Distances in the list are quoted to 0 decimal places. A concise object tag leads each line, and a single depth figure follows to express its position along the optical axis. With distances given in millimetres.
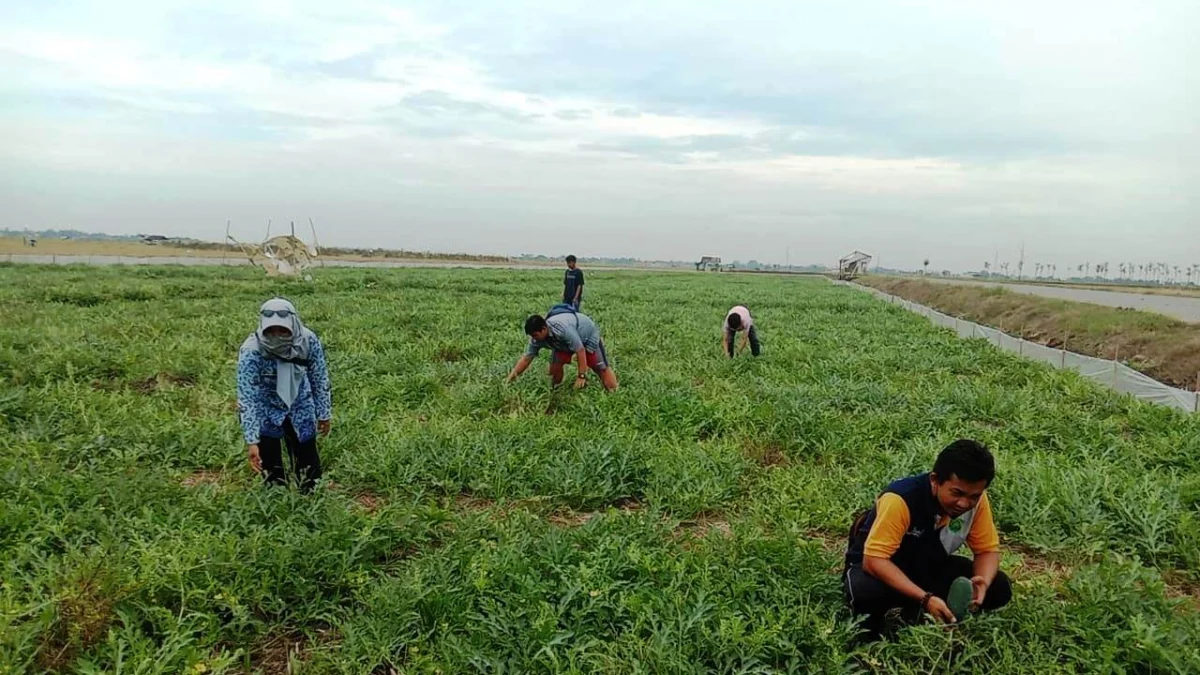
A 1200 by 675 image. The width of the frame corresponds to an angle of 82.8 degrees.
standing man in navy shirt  10995
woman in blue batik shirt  3721
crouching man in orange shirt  2527
